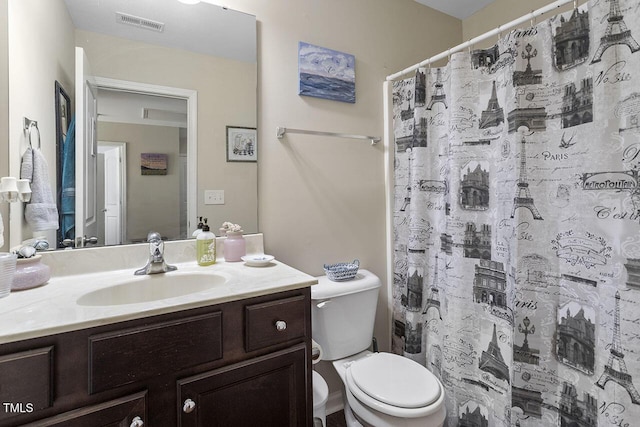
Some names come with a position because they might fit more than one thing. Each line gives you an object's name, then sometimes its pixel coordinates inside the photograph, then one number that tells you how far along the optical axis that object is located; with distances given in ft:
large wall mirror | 3.71
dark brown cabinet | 2.29
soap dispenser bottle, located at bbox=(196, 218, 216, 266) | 4.30
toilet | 3.87
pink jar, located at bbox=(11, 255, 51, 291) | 3.16
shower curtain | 3.51
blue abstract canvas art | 5.38
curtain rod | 3.95
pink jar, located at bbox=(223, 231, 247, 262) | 4.50
